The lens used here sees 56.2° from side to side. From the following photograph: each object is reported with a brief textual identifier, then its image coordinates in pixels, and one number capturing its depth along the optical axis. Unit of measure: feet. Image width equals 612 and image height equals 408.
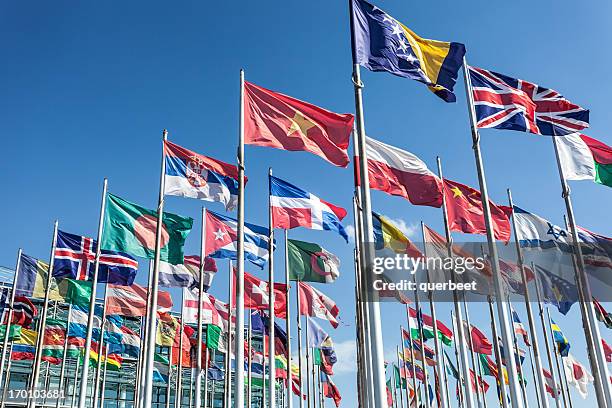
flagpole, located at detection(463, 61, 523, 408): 45.52
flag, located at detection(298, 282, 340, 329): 96.12
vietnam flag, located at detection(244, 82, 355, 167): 49.11
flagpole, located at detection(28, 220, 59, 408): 74.08
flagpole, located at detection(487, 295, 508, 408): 62.81
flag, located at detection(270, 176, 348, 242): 66.95
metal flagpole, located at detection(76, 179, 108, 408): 67.72
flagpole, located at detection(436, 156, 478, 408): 59.98
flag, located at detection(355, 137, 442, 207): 57.26
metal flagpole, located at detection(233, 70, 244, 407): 42.70
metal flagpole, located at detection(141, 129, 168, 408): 55.16
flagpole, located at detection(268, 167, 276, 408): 65.05
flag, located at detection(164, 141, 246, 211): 60.34
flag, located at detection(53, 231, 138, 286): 84.17
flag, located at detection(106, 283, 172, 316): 97.35
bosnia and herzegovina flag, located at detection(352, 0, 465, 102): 45.07
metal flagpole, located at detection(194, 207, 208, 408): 64.39
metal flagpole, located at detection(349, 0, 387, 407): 33.73
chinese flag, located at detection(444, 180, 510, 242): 69.26
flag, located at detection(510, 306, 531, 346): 118.94
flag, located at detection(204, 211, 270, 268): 73.97
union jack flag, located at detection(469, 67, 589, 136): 55.21
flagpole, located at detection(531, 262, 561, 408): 87.92
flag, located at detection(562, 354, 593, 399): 129.49
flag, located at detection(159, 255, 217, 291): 87.56
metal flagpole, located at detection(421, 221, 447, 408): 78.12
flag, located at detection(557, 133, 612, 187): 64.69
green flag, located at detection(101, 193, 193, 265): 70.13
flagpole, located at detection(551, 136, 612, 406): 57.00
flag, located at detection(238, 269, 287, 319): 94.89
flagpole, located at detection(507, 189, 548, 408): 69.31
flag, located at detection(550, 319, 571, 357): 127.75
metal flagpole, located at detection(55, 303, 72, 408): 99.14
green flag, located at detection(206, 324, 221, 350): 107.45
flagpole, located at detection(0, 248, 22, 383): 88.46
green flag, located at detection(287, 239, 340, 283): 87.45
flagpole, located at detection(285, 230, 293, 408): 80.61
